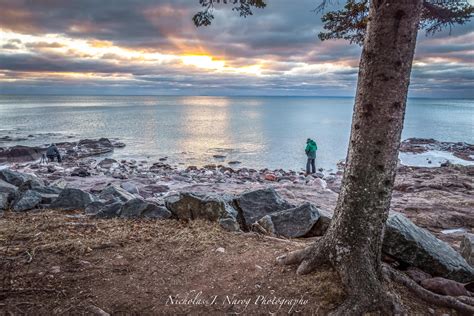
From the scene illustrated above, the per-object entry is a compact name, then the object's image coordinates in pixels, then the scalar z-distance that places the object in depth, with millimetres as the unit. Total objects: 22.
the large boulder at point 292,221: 6934
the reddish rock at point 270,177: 24500
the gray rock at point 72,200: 8414
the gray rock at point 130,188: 15465
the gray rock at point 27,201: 8180
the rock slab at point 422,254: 5105
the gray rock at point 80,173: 23270
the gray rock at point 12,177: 11570
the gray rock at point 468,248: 5978
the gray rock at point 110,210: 7586
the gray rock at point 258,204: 7754
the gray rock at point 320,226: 7098
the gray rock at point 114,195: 9584
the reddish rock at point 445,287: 4395
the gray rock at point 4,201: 8264
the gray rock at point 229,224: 6641
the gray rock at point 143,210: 7422
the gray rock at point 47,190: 9492
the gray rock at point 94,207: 8012
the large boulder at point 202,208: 7039
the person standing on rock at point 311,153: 27172
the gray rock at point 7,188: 9070
